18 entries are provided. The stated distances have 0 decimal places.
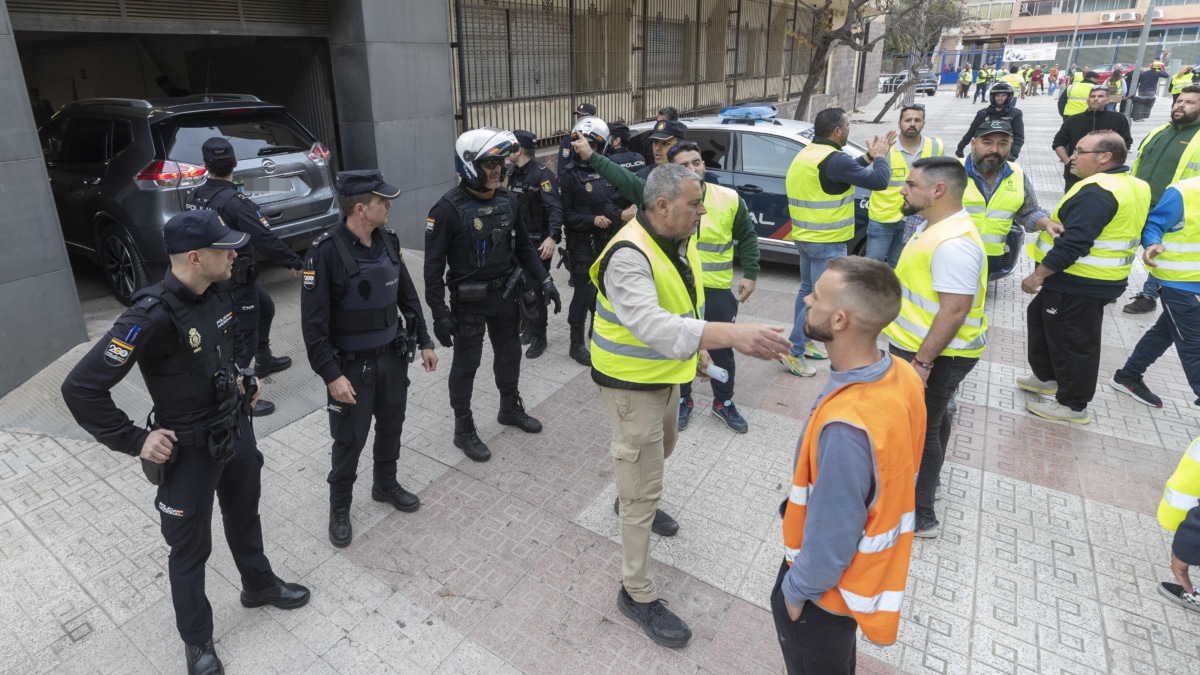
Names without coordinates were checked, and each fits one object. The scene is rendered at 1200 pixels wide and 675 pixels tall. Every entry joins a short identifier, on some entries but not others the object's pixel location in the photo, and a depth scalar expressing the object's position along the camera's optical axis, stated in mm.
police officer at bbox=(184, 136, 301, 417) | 4523
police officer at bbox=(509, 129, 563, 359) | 5703
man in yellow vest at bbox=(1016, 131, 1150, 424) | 4195
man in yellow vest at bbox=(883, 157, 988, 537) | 3076
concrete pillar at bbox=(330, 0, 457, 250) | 7367
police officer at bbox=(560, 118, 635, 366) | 5578
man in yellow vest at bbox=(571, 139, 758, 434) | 4414
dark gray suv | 5547
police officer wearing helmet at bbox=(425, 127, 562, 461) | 3953
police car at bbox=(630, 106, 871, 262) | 7676
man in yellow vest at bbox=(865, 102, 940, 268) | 5898
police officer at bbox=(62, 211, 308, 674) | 2352
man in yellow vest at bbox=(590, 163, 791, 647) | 2539
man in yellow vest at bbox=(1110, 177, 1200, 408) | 4352
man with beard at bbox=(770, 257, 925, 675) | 1762
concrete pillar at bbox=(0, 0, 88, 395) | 4602
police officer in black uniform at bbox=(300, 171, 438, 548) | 3246
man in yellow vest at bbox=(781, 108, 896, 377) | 4812
